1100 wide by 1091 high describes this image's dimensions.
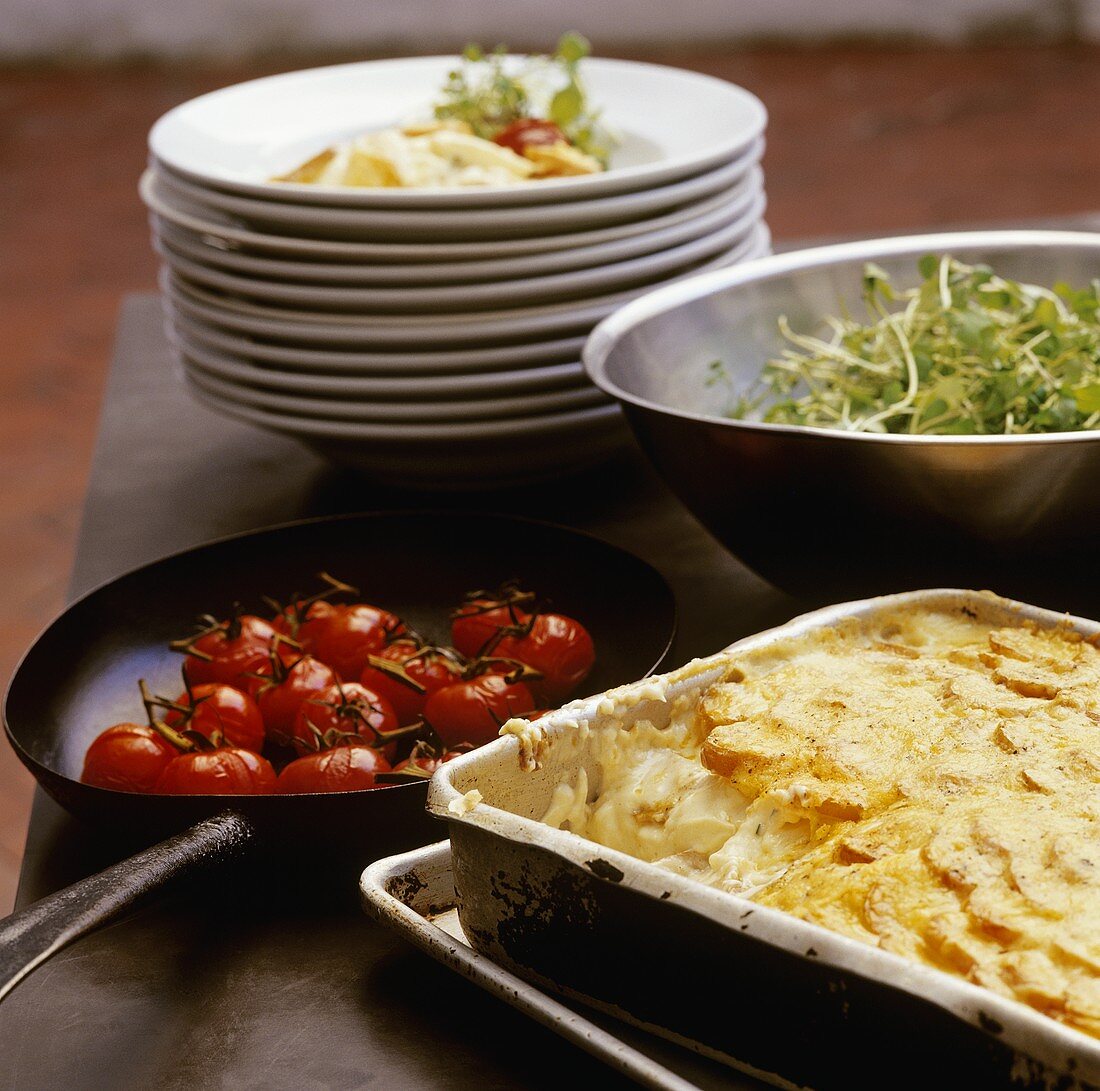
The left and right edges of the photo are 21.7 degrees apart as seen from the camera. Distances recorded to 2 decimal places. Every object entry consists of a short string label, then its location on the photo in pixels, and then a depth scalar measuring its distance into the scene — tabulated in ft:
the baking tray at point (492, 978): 3.13
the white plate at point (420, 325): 4.35
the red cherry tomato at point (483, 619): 3.96
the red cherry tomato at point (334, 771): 3.60
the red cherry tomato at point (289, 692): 3.81
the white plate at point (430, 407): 4.37
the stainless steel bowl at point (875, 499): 3.70
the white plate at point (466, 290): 4.33
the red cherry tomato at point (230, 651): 3.93
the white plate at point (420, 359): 4.36
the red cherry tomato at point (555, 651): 3.88
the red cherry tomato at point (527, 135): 4.73
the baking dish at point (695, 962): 2.96
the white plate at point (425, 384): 4.36
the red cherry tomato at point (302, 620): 4.02
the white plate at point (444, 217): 4.27
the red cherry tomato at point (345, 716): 3.71
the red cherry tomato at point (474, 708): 3.75
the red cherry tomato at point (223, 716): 3.74
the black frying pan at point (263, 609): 3.46
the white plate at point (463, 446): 4.40
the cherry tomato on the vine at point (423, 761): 3.54
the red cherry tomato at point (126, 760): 3.65
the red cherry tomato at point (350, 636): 3.93
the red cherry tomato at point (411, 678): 3.87
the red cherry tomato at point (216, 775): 3.59
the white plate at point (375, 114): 4.82
